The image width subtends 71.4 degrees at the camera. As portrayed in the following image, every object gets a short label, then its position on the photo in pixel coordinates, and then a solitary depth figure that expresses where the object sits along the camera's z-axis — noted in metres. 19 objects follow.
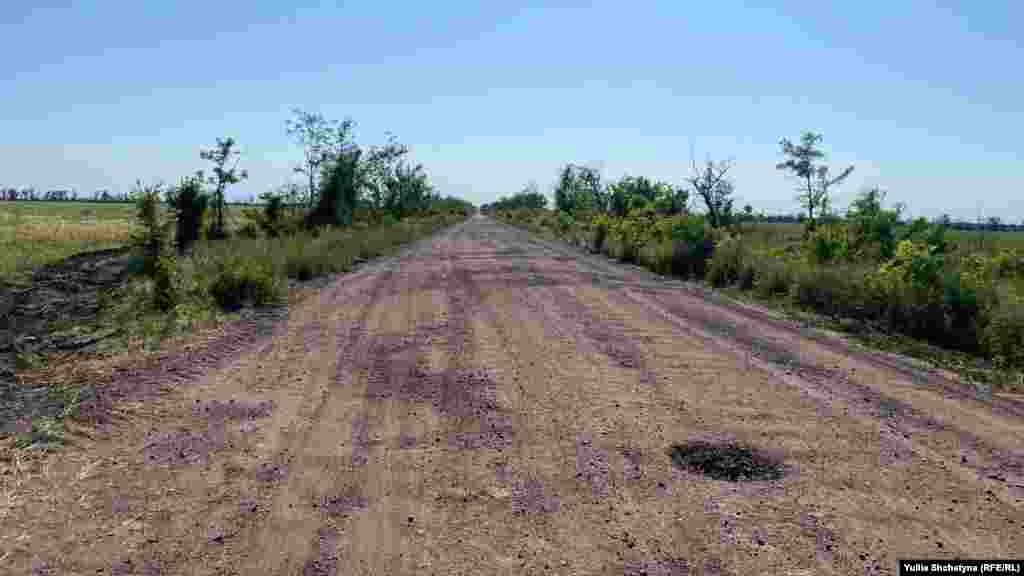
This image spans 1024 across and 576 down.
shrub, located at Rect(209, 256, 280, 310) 13.06
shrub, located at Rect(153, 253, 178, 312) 12.19
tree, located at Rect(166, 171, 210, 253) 26.06
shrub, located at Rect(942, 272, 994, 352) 10.94
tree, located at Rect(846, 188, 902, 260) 18.88
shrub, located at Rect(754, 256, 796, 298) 15.77
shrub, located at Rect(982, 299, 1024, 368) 9.66
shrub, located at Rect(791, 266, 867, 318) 13.12
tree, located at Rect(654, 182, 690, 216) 38.81
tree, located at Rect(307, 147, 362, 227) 37.56
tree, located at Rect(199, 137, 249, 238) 28.38
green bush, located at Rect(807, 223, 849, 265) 17.83
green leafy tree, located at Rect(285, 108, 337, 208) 38.75
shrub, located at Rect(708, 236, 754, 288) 17.83
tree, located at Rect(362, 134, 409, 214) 51.34
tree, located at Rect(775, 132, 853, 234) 44.88
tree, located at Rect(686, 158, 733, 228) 40.00
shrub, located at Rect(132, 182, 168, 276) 12.71
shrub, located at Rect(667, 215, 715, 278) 20.67
